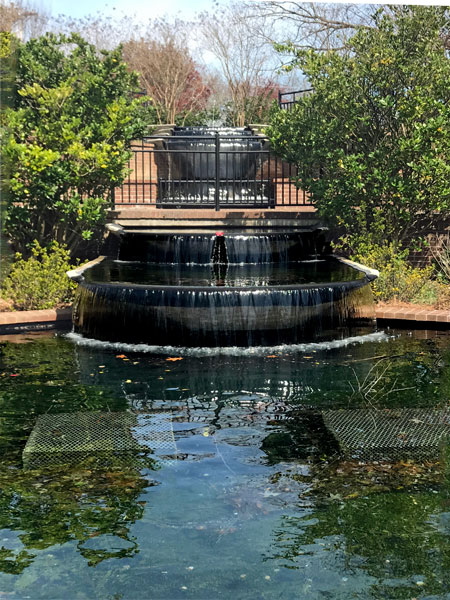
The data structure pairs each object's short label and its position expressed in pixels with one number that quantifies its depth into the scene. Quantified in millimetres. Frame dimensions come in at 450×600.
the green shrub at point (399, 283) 12852
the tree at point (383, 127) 13195
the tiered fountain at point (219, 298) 10508
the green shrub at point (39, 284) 12508
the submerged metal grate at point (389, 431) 6387
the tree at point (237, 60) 30531
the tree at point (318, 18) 21875
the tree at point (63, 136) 13281
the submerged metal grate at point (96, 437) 6340
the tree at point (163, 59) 32594
